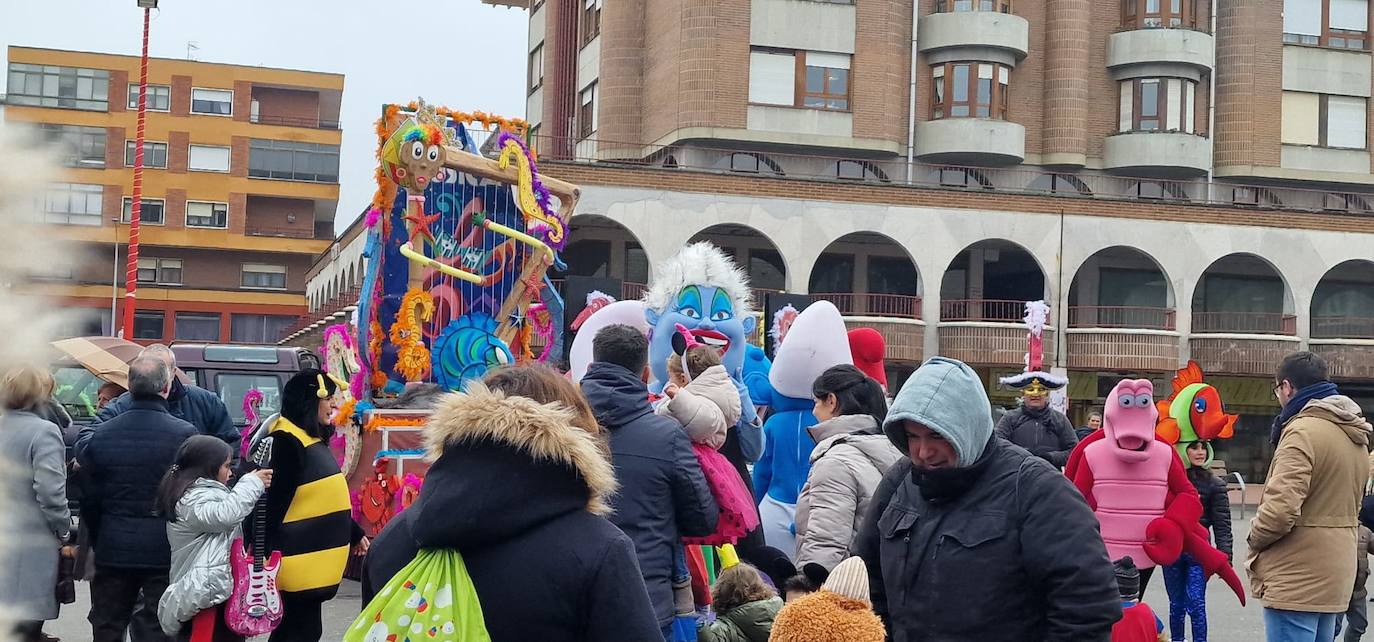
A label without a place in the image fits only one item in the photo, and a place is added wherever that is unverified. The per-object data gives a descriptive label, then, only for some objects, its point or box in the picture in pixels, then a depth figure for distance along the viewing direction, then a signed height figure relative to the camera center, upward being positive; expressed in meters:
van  14.54 -0.43
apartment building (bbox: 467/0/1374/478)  33.78 +4.98
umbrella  9.57 -0.24
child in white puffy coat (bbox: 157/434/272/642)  5.84 -0.81
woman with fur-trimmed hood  3.01 -0.39
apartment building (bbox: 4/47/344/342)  44.38 +4.92
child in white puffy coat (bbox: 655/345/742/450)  5.77 -0.22
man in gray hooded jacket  3.37 -0.45
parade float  11.11 +0.48
